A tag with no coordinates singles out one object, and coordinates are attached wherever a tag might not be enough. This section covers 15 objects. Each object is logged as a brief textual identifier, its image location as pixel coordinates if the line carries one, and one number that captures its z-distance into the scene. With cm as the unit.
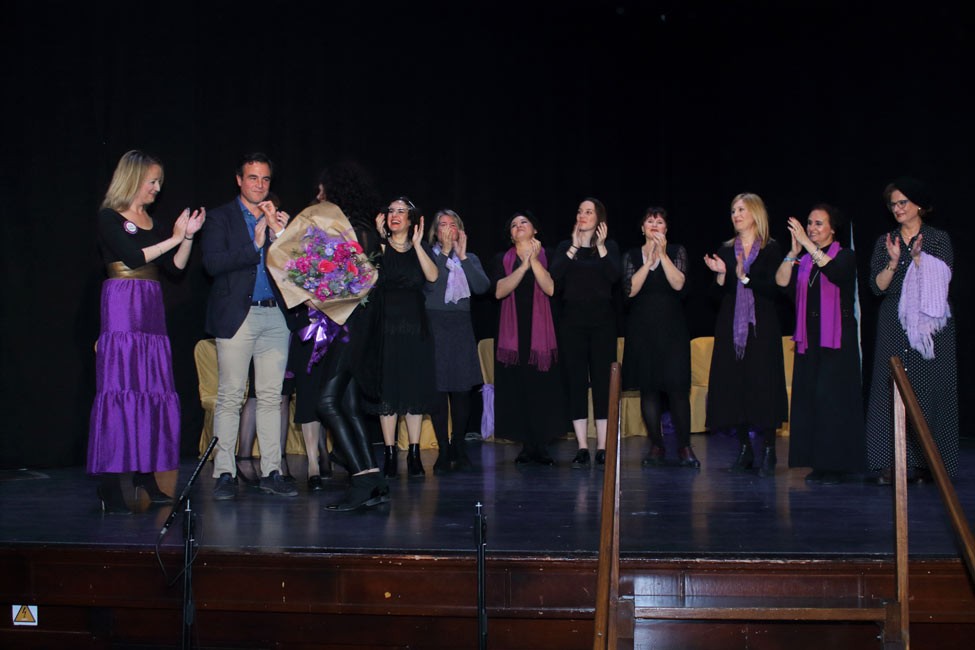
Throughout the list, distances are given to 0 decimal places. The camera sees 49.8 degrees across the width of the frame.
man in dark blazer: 454
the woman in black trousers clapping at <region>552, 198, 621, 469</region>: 560
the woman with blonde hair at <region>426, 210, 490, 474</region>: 551
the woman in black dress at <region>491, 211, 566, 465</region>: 568
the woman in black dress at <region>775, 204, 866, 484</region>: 496
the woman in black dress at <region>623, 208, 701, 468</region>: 550
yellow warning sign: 361
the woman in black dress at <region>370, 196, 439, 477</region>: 514
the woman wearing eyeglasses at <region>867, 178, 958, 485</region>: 479
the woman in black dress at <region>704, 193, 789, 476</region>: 523
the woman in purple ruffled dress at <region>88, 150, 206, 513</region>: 429
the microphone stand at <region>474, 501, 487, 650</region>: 312
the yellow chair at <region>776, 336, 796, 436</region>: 759
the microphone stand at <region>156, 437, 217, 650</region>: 326
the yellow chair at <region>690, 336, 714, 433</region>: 774
